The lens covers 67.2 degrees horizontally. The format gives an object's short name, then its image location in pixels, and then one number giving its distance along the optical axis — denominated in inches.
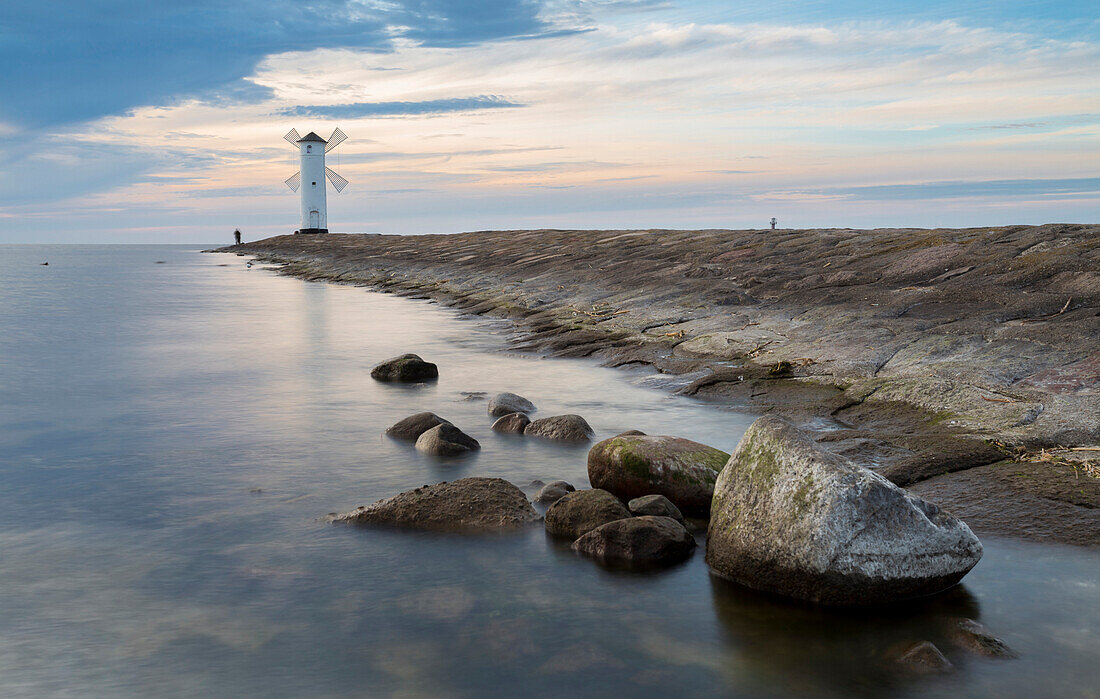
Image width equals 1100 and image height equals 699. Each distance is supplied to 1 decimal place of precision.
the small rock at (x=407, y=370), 510.9
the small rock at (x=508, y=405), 403.9
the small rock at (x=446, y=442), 334.6
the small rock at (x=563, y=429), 353.4
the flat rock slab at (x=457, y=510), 253.8
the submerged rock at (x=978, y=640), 177.0
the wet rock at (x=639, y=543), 224.7
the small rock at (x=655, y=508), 243.3
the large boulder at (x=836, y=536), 193.5
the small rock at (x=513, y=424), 368.8
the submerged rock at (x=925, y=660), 171.2
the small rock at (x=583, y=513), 241.4
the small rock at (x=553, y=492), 272.7
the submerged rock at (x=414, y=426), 363.6
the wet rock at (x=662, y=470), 262.7
